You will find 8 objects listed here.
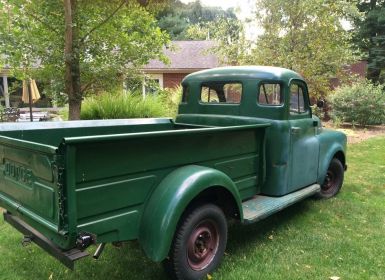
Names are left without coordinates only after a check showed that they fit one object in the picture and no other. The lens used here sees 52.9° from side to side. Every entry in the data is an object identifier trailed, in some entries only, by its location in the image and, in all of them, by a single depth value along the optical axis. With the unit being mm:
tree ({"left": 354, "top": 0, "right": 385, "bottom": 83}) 22328
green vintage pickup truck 2678
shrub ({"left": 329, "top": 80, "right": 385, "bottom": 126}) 15031
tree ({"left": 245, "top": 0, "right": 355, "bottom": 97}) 11414
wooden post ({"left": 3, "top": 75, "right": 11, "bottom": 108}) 19164
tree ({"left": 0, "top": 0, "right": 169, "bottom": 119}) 7664
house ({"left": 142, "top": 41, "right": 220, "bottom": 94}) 21175
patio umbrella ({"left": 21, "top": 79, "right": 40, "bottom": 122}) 12284
